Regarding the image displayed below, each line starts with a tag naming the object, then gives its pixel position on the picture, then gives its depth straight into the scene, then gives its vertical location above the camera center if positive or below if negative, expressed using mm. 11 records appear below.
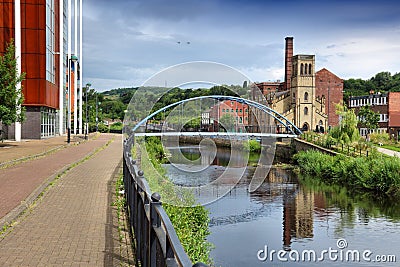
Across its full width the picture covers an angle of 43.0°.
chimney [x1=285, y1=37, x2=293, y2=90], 83250 +12454
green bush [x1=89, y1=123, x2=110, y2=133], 81000 +125
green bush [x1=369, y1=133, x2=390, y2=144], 44625 -857
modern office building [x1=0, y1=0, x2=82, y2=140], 39156 +6191
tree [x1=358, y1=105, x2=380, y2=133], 65812 +1365
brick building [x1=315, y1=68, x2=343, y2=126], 84500 +7292
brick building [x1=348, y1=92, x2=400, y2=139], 65812 +2383
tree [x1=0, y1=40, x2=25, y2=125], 29833 +2236
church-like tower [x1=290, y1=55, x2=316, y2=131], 76000 +5849
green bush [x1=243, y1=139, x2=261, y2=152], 52688 -1861
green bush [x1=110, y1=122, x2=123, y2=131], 83356 +466
